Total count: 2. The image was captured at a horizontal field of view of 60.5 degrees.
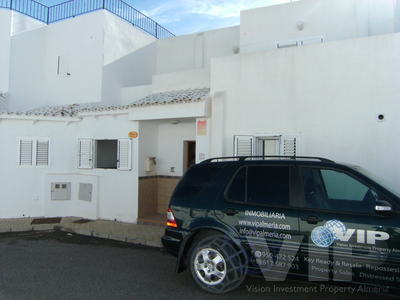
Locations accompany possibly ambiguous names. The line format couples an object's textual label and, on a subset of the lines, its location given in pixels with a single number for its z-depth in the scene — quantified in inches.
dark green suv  148.8
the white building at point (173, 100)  284.7
